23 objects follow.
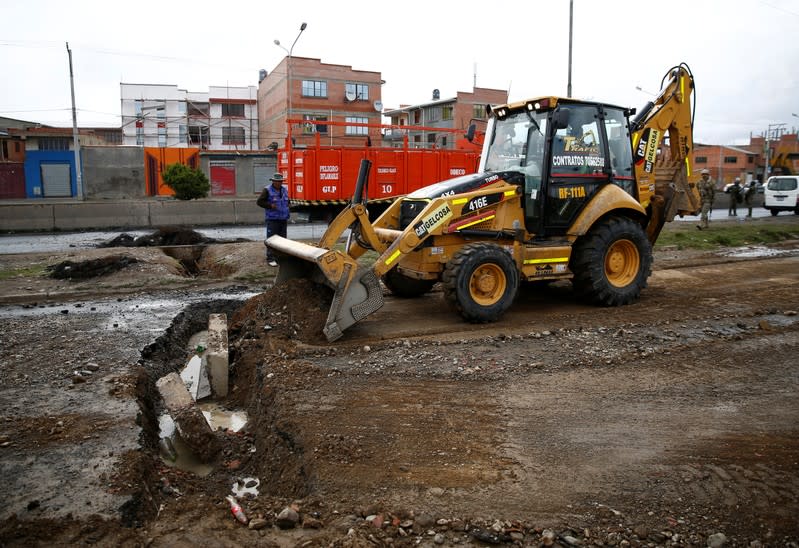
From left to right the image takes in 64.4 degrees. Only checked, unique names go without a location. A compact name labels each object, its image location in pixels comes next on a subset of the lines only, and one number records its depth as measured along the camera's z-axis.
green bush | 28.64
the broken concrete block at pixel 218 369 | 6.43
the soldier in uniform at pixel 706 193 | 19.39
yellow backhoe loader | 7.36
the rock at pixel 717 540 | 3.37
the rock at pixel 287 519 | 3.54
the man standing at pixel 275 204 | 11.74
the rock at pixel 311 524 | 3.52
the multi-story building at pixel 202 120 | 64.44
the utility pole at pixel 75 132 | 35.39
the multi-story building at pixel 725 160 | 77.19
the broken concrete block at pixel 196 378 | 6.45
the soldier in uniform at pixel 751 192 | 26.40
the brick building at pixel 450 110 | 54.50
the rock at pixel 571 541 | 3.37
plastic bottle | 3.64
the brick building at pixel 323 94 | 55.03
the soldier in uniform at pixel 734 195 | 26.67
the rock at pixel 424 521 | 3.53
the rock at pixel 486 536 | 3.39
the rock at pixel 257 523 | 3.56
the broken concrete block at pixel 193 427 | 5.05
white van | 26.03
